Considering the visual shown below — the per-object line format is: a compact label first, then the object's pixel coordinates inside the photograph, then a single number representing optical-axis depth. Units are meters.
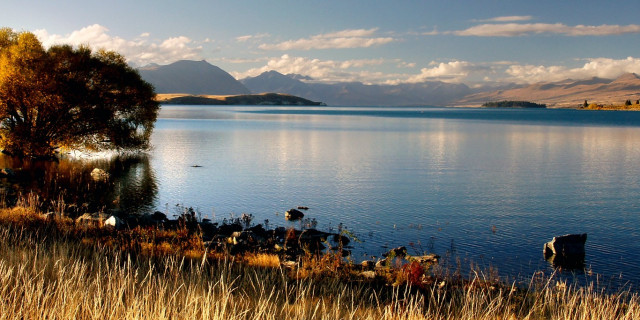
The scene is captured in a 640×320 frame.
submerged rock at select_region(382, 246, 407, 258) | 18.67
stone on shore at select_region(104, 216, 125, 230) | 19.38
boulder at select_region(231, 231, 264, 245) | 19.15
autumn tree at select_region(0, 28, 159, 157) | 45.15
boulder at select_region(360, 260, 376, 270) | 16.45
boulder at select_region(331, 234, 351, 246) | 20.67
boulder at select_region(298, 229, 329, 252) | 19.92
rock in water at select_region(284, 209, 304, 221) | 25.44
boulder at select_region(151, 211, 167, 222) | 24.14
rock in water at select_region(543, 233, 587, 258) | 18.98
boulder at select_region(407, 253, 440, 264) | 17.58
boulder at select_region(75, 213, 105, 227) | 19.09
